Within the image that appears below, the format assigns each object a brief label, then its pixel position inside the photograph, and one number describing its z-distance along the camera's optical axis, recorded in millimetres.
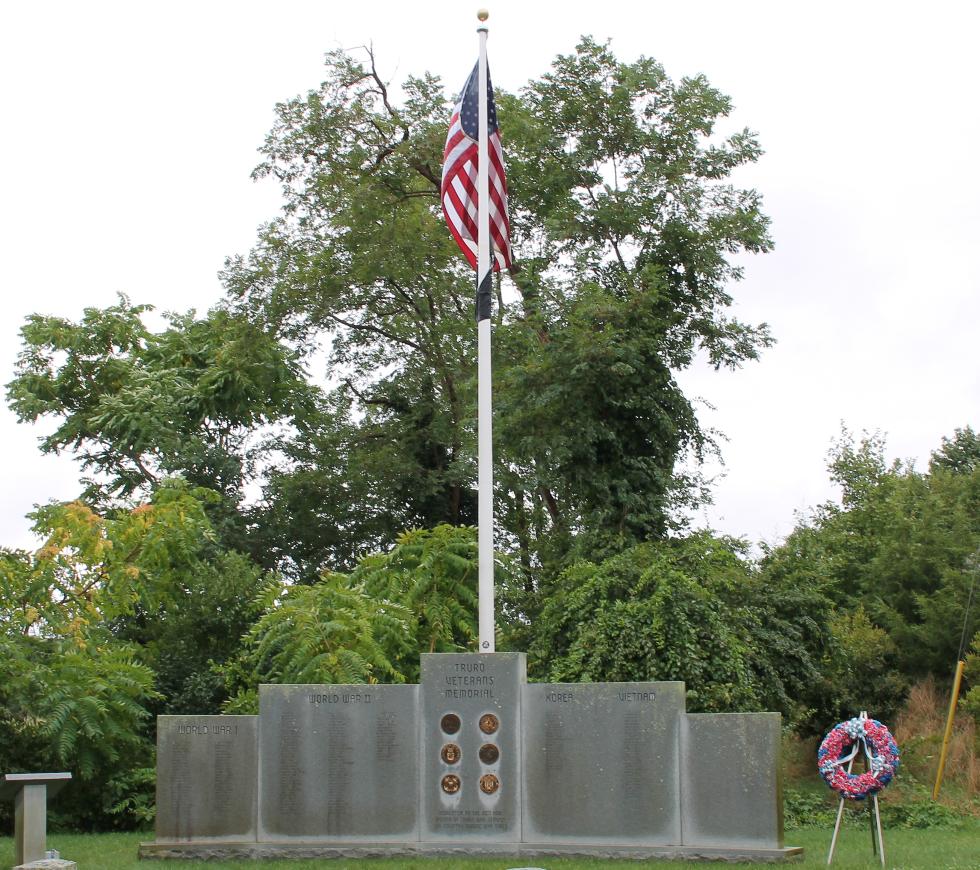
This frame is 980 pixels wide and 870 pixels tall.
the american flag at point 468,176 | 16219
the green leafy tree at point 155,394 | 36094
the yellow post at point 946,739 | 21656
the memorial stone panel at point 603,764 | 14523
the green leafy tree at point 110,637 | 18594
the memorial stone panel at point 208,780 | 15273
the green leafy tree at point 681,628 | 20484
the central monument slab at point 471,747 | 14820
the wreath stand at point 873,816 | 13523
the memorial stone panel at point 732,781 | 14156
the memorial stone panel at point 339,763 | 15055
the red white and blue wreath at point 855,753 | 13641
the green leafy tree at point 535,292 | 27156
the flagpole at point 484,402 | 15109
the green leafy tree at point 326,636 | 18531
